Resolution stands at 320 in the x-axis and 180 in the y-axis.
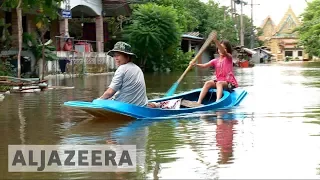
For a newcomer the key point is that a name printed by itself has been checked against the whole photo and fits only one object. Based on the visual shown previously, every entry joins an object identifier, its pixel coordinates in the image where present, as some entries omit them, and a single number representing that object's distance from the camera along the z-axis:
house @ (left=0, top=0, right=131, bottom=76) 27.84
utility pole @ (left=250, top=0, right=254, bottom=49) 83.44
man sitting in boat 9.36
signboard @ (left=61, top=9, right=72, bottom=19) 28.45
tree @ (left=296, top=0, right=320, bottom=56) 48.91
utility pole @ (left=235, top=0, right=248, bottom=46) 69.26
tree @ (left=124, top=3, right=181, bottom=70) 35.53
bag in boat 11.14
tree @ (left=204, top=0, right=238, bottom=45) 57.41
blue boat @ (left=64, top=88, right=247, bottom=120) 9.35
